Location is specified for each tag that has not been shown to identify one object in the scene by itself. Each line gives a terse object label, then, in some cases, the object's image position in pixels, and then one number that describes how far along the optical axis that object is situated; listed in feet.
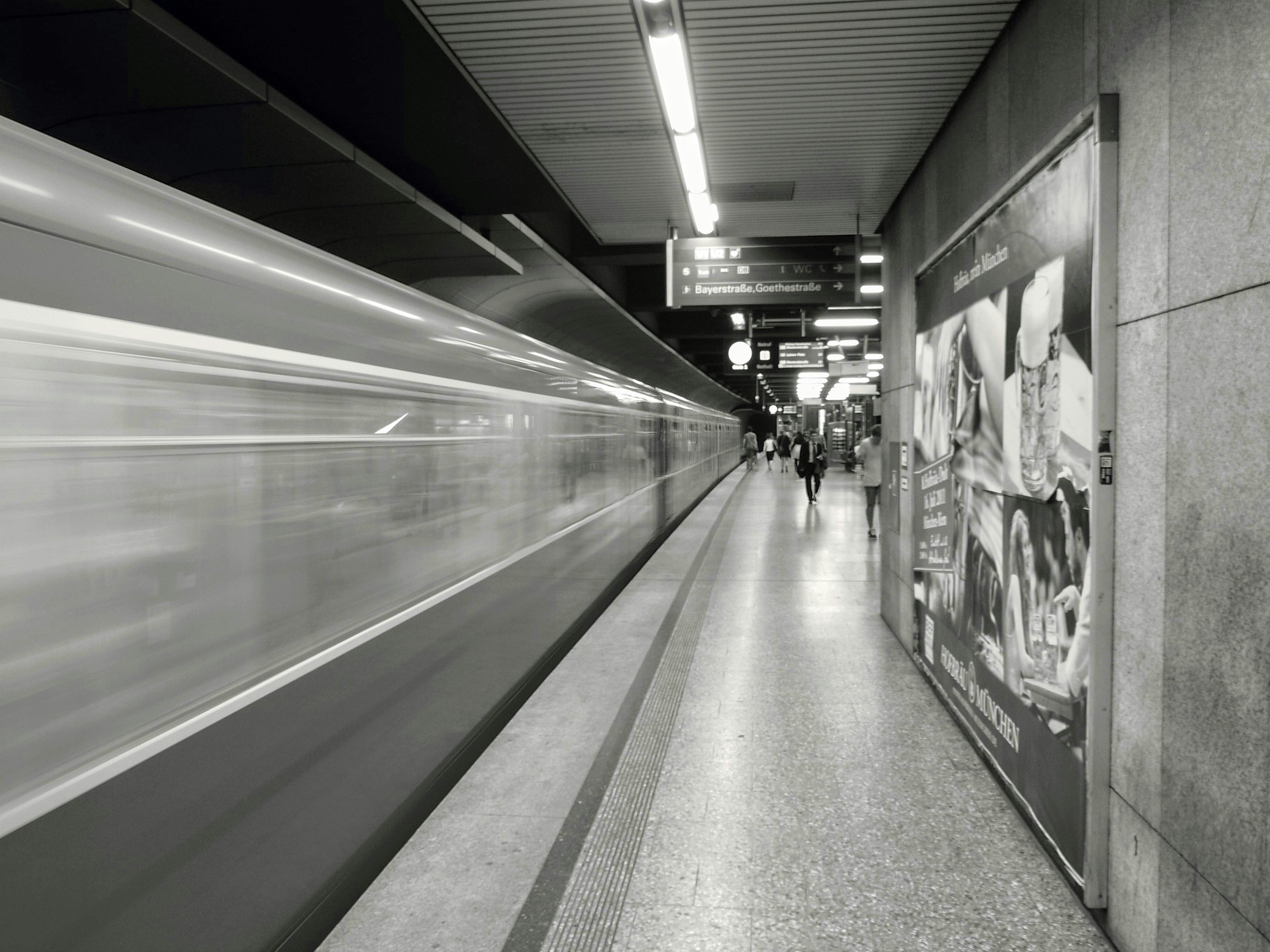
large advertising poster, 8.89
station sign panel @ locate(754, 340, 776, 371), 63.41
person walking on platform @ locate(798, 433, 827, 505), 52.11
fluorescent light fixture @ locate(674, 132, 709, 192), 15.08
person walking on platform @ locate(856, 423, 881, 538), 35.83
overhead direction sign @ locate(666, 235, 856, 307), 24.47
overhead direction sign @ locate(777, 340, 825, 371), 71.46
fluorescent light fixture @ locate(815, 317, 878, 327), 41.34
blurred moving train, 5.44
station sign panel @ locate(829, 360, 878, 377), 49.80
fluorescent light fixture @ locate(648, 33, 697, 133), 11.34
